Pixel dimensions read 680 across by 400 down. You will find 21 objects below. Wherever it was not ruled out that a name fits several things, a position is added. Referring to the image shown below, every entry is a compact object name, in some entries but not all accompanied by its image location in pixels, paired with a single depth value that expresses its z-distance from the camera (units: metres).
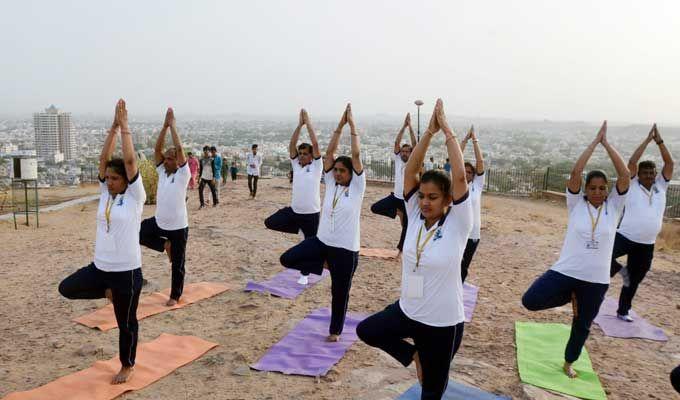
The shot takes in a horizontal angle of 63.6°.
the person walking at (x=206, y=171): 14.67
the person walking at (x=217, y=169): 16.93
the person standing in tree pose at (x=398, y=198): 9.25
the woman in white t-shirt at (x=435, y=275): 3.36
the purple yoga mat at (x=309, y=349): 5.09
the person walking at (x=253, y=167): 16.47
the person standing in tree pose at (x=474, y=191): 6.82
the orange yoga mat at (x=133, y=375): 4.46
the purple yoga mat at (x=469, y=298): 6.87
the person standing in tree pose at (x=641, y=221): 6.40
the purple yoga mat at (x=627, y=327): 6.31
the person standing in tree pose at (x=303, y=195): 7.30
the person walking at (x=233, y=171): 22.84
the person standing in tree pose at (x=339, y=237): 5.47
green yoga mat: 4.82
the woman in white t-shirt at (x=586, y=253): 4.73
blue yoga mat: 4.50
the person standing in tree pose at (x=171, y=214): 6.52
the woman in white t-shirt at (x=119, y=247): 4.45
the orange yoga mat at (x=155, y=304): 6.22
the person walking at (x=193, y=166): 17.60
